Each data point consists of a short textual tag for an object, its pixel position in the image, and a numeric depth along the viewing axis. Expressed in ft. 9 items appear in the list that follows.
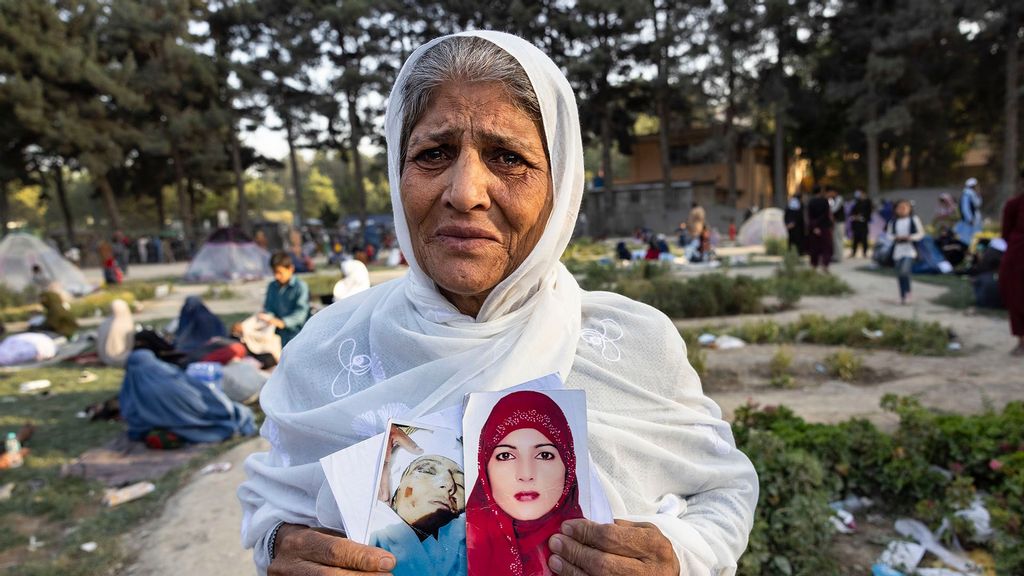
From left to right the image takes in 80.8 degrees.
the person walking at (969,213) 45.55
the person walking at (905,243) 31.65
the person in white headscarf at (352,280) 20.94
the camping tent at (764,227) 78.33
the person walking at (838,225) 50.42
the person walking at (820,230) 42.88
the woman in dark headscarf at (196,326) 28.02
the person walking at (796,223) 52.37
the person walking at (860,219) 54.03
